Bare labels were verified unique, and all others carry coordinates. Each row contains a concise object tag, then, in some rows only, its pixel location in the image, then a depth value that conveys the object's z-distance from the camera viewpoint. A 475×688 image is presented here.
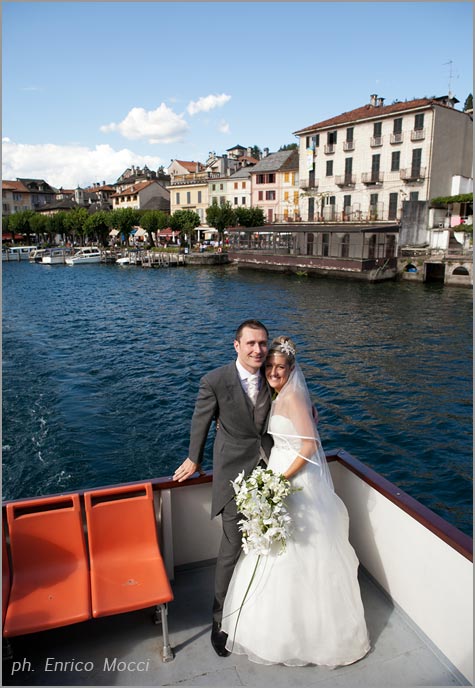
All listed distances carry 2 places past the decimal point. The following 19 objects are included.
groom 3.46
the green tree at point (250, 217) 59.25
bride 3.30
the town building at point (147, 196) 83.06
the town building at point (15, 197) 103.44
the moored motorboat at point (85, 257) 60.88
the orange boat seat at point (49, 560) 3.26
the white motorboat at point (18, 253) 71.56
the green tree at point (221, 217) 58.97
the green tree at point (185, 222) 64.31
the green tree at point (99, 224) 72.99
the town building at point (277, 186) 57.53
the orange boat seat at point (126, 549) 3.38
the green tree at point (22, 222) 87.62
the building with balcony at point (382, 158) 42.72
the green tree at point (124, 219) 70.94
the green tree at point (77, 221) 76.94
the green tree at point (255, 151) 116.62
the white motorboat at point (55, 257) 62.22
